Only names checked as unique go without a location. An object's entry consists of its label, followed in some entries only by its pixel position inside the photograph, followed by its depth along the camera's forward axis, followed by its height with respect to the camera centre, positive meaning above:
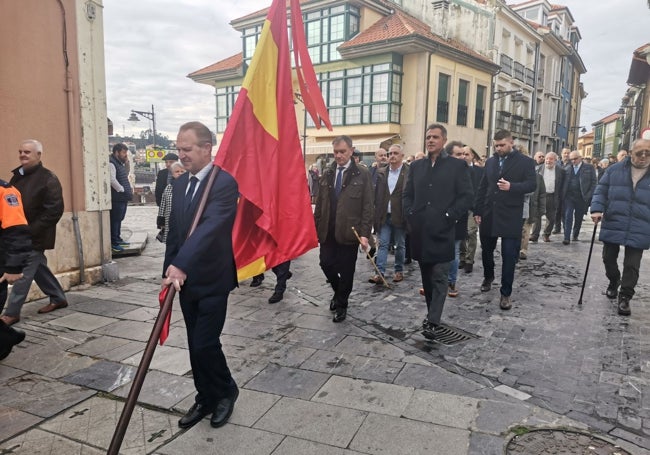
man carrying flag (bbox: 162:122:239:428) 2.73 -0.55
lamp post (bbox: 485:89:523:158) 27.42 +4.13
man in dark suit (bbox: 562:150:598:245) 9.95 -0.18
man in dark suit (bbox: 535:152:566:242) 10.08 -0.13
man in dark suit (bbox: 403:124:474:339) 4.53 -0.38
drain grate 4.46 -1.56
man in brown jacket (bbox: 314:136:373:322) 5.00 -0.46
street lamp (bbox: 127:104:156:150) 27.28 +3.02
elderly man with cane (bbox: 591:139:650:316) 5.21 -0.35
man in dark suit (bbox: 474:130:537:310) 5.45 -0.23
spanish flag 3.24 +0.08
